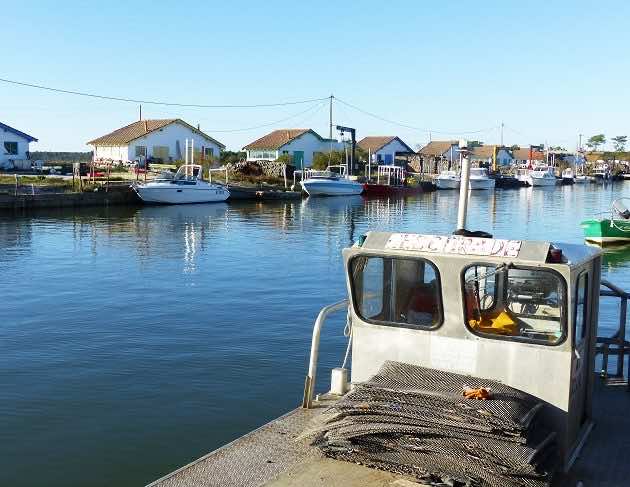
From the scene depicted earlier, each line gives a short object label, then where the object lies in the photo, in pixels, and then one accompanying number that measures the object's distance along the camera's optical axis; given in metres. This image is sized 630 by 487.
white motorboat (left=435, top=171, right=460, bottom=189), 88.25
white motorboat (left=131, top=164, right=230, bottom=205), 53.59
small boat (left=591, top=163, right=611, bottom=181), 126.11
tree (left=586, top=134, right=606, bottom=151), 189.75
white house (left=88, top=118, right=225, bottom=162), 76.75
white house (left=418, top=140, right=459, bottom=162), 113.94
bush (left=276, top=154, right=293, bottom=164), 84.31
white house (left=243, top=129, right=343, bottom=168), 90.69
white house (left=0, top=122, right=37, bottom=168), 65.25
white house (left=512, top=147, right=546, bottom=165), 145.64
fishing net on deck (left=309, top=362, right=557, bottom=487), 5.31
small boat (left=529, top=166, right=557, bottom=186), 103.00
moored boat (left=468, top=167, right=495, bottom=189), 90.44
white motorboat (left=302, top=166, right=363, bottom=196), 66.94
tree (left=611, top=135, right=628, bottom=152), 188.25
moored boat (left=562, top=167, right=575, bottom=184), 113.88
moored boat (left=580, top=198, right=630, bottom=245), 34.66
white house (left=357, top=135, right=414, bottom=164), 103.81
